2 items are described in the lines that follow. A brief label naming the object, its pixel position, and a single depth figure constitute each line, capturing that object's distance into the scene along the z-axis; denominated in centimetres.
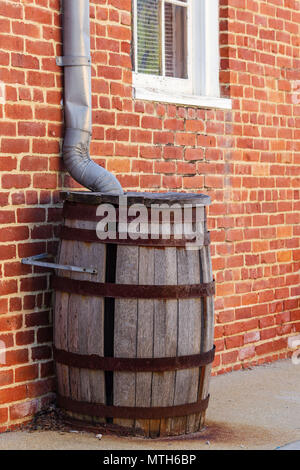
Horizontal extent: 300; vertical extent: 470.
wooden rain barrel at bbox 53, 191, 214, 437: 460
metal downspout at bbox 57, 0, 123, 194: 512
